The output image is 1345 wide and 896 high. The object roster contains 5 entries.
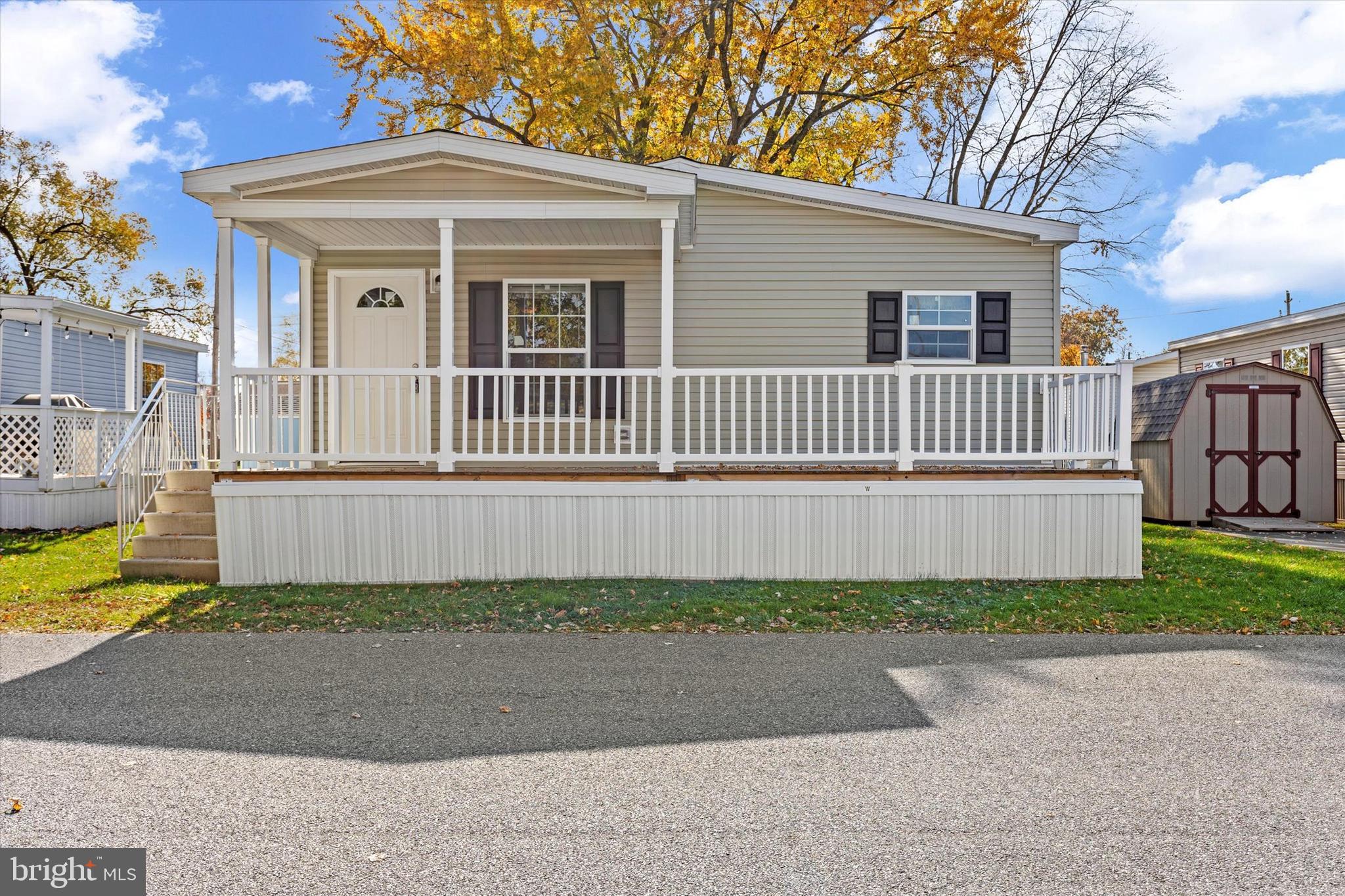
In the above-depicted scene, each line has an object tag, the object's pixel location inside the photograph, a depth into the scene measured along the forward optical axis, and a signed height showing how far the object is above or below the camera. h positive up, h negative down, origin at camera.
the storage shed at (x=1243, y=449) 12.09 -0.16
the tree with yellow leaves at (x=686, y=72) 15.64 +7.35
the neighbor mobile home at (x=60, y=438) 11.24 +0.02
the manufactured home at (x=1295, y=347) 14.39 +1.84
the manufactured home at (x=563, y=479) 7.27 -0.36
